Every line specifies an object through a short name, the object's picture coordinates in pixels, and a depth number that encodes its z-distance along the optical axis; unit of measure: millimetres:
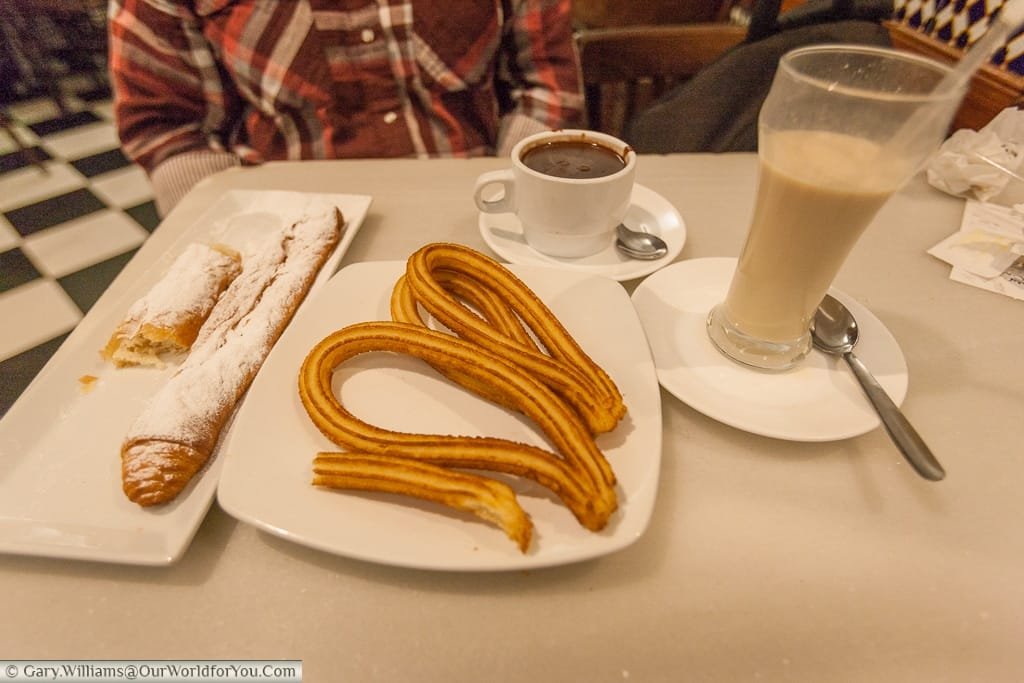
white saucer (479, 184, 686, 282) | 638
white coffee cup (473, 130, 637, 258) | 595
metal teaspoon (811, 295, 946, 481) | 418
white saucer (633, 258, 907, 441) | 460
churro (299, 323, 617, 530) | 383
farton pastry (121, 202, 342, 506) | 426
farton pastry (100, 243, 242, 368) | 544
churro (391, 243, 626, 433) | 439
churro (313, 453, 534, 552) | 371
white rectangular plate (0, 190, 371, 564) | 395
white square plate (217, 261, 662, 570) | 368
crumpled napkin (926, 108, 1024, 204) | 759
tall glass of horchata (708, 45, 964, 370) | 401
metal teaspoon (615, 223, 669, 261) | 653
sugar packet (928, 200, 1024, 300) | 644
